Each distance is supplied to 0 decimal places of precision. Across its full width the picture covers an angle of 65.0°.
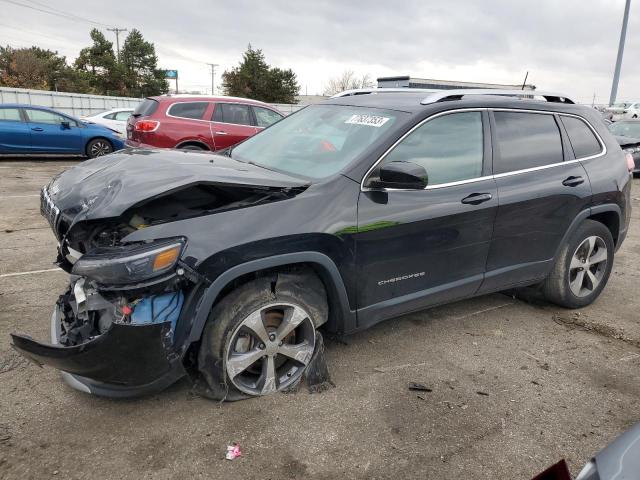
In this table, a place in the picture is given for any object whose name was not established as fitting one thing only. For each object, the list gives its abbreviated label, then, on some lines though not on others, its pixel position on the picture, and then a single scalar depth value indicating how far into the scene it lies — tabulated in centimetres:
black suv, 253
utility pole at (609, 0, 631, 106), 3096
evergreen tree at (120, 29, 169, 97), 5612
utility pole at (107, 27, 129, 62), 6644
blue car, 1250
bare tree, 6911
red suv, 943
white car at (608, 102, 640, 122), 2775
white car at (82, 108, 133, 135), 1538
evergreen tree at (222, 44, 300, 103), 4606
